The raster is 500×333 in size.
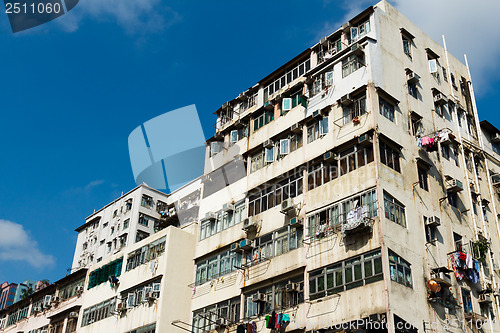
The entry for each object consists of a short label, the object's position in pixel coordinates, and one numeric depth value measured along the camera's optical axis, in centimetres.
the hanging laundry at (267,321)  2175
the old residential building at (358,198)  2025
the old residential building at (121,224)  5159
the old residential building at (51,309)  3434
